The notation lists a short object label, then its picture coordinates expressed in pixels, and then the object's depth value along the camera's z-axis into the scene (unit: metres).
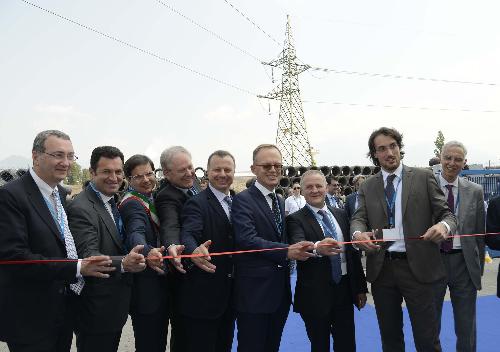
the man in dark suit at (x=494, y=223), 2.87
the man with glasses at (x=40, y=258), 2.05
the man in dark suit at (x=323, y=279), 2.73
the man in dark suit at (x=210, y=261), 2.63
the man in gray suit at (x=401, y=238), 2.65
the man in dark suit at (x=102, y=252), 2.29
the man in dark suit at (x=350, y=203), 3.98
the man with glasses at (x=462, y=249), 3.20
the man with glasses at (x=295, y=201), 7.45
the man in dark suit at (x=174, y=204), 2.74
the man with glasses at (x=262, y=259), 2.58
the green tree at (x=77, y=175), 87.29
